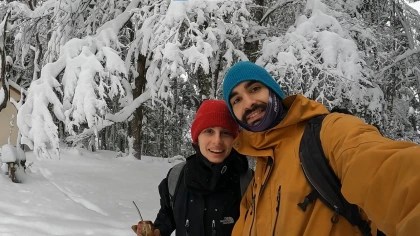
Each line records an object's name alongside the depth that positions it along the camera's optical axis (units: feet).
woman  6.98
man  3.14
